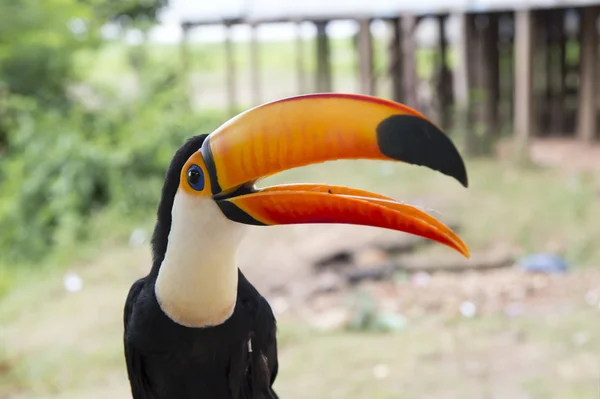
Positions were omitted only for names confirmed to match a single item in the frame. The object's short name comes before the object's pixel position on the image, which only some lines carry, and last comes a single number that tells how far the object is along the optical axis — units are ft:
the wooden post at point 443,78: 33.19
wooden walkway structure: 28.09
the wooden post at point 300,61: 32.25
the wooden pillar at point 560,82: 33.55
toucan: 4.75
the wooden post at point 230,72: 33.71
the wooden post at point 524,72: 27.76
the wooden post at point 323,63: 35.91
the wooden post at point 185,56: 33.40
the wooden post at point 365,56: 30.96
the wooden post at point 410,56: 29.89
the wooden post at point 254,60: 32.53
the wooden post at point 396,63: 33.71
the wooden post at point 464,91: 26.55
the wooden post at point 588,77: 29.25
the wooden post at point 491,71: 33.04
